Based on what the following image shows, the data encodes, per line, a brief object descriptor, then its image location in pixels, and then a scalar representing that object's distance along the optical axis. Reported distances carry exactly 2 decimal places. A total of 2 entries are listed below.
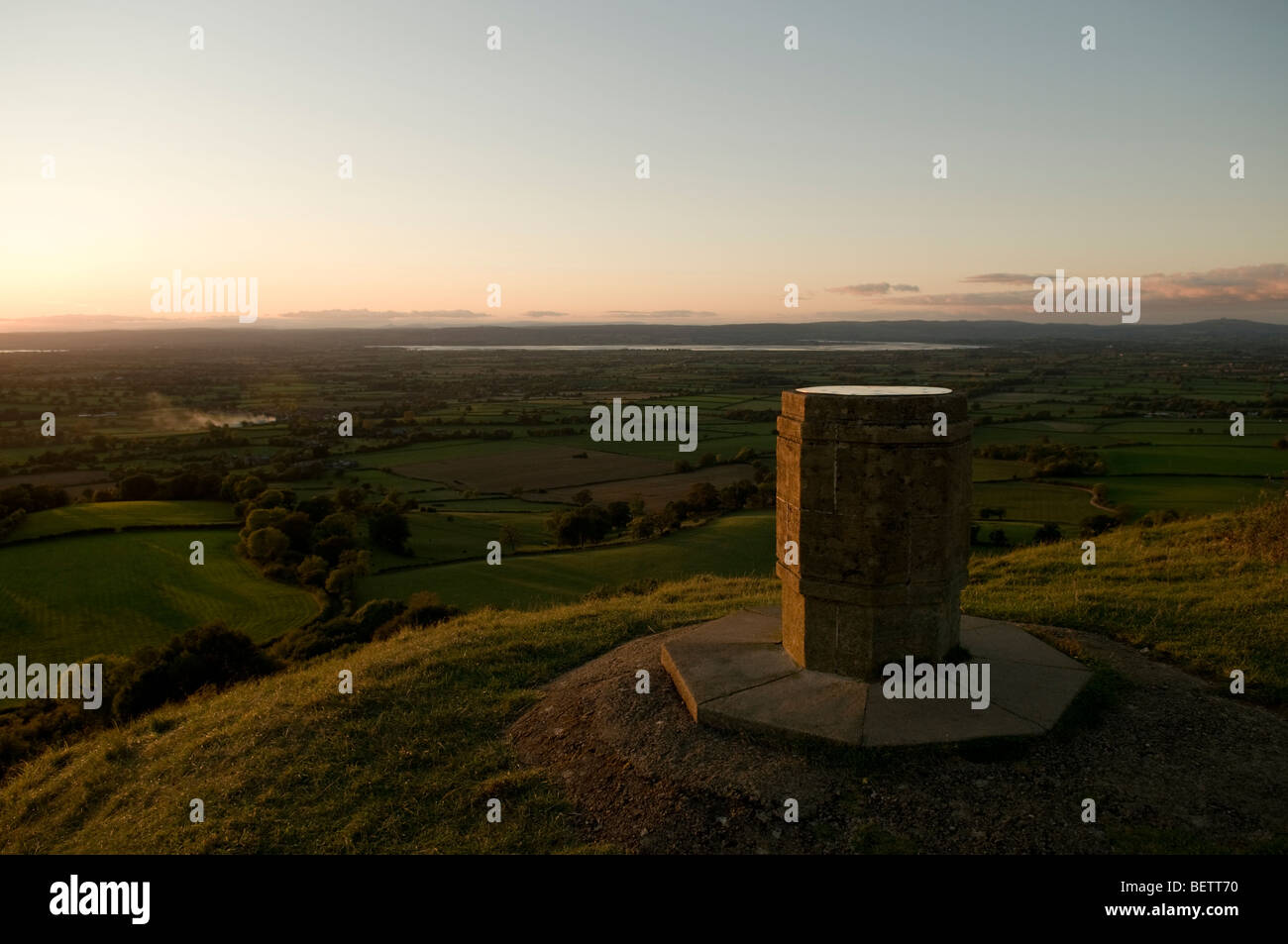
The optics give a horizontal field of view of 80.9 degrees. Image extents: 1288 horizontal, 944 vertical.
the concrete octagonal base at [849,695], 6.62
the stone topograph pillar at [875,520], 7.13
